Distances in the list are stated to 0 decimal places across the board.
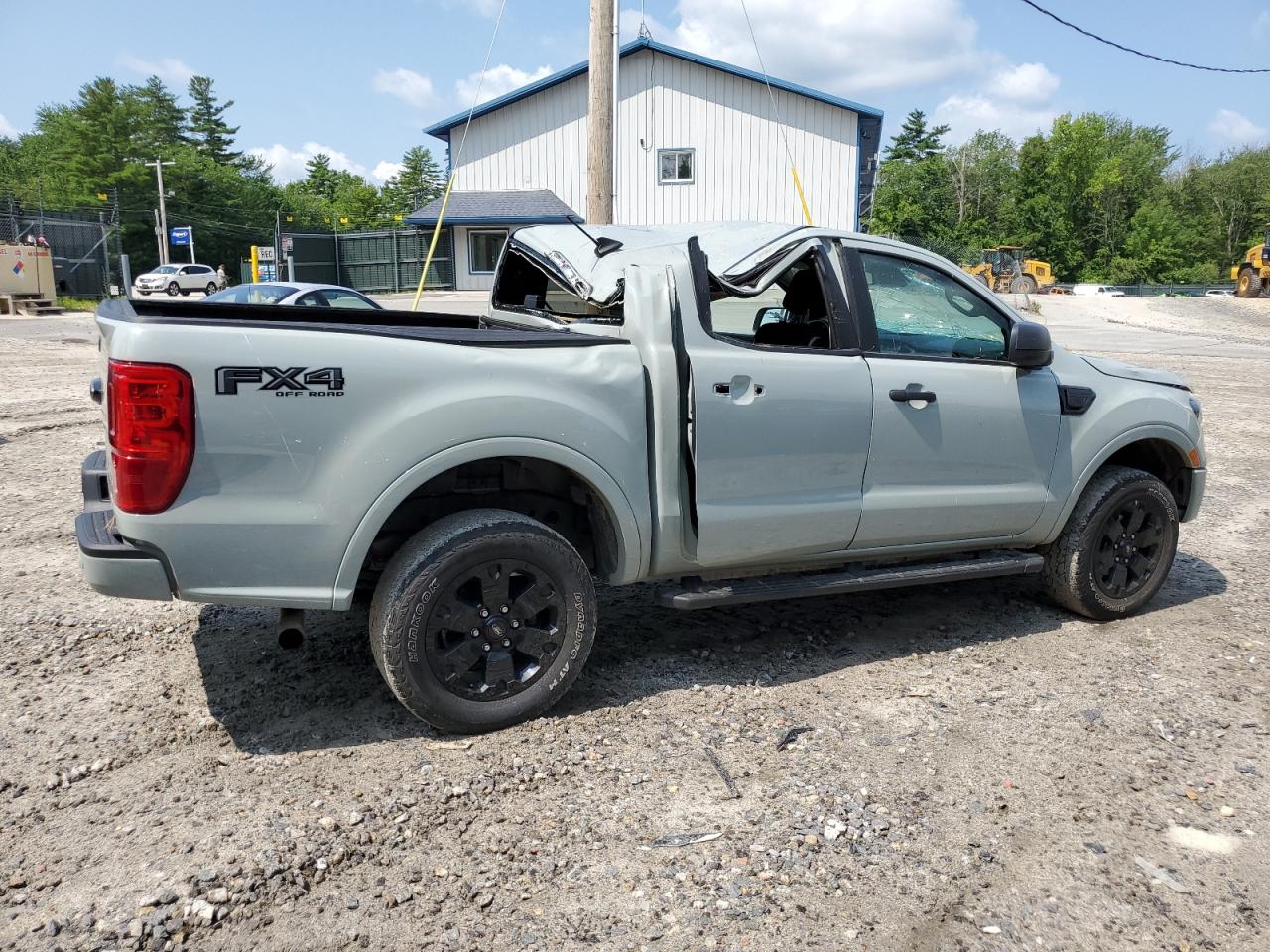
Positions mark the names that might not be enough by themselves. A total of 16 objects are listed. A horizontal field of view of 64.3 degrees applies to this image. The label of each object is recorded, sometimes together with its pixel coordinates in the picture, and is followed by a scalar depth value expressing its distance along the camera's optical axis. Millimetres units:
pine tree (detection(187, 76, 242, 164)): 84750
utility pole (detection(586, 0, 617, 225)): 9352
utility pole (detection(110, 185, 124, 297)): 37000
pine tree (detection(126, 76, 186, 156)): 66438
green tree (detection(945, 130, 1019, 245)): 93375
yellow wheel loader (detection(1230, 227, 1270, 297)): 44375
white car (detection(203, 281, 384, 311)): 13516
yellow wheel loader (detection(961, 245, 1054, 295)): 46781
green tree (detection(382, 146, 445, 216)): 90750
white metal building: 31547
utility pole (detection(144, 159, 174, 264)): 51188
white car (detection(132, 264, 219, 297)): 40969
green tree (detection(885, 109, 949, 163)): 98125
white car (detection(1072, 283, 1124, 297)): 59156
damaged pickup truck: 3258
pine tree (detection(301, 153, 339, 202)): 99312
